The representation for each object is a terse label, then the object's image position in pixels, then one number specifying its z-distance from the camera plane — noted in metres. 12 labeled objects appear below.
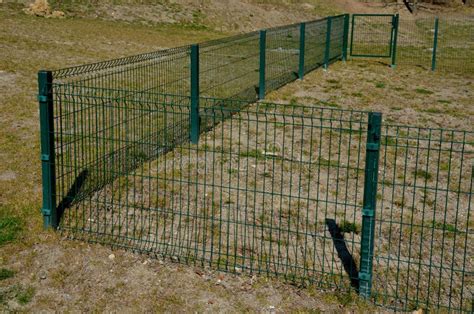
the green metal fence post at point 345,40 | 20.62
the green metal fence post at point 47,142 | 5.87
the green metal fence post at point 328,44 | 18.23
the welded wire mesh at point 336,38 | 19.28
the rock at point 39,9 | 24.58
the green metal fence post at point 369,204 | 4.80
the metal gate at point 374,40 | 19.76
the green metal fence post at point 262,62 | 12.70
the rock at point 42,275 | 5.32
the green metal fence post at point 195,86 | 9.34
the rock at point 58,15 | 24.86
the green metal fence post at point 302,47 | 15.39
